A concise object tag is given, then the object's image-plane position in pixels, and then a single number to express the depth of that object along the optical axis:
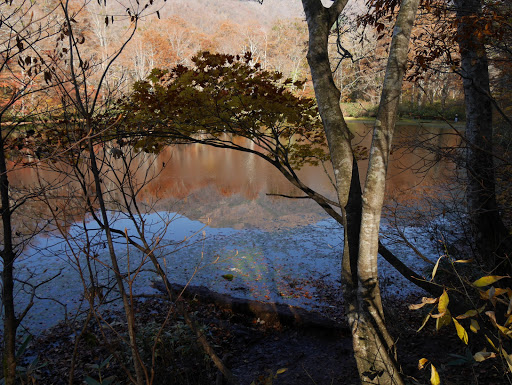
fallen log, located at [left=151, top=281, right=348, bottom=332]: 4.25
